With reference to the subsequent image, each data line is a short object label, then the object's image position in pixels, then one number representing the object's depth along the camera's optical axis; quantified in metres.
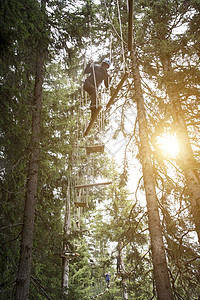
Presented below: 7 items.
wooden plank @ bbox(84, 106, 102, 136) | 4.43
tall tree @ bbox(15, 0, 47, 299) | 3.75
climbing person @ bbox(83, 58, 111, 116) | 5.07
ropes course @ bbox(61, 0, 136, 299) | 3.04
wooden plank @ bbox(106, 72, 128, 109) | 3.45
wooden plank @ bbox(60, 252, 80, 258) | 7.46
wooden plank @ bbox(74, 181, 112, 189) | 4.96
